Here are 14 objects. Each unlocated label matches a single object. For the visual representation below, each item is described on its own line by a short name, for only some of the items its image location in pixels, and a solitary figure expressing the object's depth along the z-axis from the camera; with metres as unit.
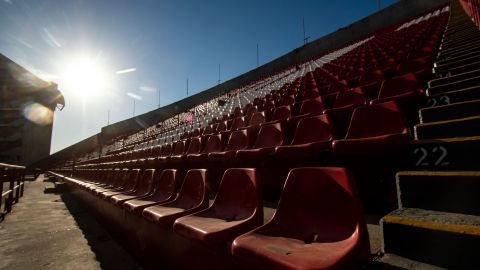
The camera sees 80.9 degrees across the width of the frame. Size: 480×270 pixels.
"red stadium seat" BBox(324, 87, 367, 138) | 2.84
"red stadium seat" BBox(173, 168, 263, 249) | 1.46
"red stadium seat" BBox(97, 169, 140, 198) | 3.40
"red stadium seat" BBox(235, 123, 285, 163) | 2.79
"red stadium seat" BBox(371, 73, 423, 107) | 3.01
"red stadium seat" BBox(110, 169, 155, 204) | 2.92
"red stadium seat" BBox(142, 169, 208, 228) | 1.93
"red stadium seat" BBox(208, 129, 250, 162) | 3.13
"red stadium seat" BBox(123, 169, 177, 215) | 2.41
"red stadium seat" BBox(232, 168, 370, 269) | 1.04
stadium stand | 1.14
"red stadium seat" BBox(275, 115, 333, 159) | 2.22
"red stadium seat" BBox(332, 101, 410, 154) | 1.80
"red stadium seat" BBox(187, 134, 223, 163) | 3.67
